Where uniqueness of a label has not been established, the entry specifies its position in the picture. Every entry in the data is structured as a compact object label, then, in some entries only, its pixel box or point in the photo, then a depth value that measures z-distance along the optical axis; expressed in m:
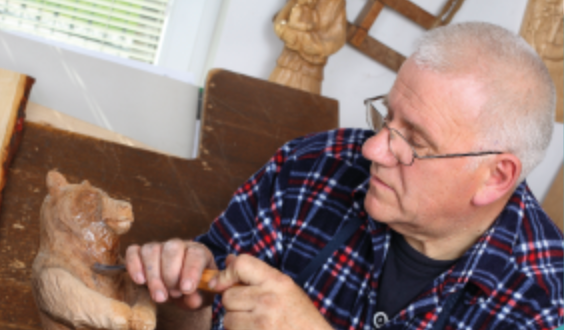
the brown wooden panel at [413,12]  2.76
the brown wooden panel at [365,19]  2.67
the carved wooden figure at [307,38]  2.38
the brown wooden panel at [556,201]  2.73
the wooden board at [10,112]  1.64
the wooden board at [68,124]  1.86
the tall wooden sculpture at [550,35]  2.78
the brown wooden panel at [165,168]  1.67
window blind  2.59
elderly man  1.21
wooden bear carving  1.03
